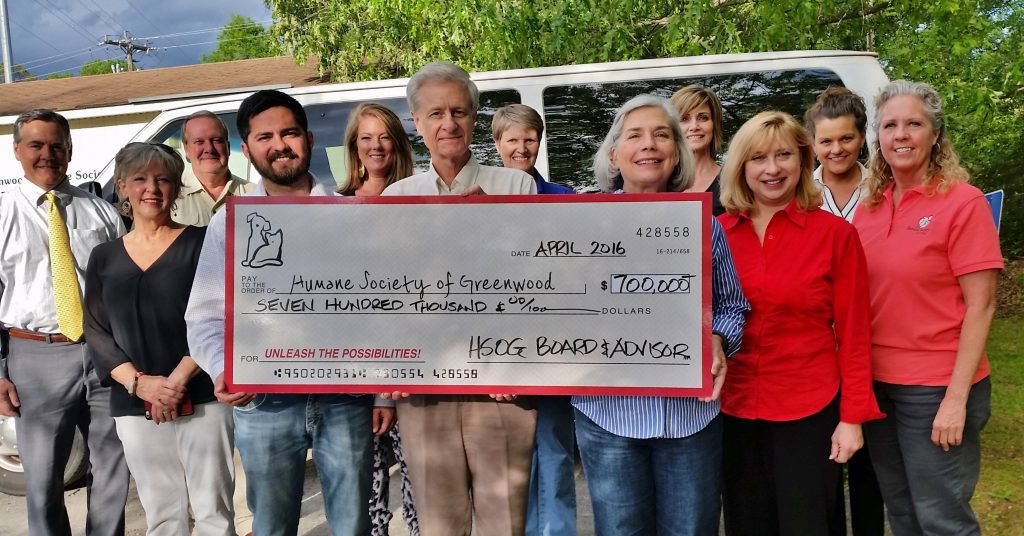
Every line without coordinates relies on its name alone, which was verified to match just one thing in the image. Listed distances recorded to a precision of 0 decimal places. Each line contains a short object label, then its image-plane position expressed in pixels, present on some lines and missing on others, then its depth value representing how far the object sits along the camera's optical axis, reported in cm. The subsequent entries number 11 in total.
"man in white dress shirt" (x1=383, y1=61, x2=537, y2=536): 231
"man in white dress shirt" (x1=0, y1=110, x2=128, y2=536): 304
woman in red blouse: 223
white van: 436
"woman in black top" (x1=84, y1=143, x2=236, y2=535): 270
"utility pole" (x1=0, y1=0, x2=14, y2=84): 2744
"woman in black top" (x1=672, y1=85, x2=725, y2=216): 361
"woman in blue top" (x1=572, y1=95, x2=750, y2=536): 216
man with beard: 242
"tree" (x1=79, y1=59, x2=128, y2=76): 6881
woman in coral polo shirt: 231
